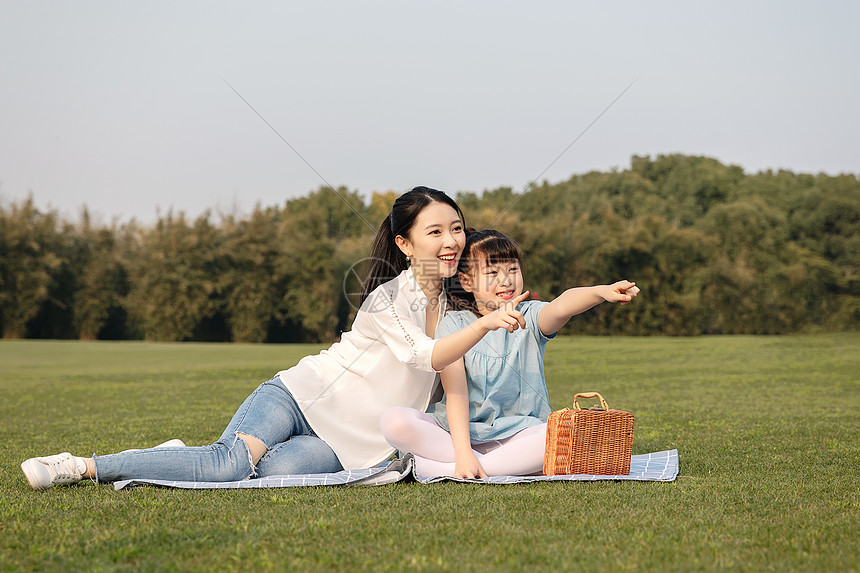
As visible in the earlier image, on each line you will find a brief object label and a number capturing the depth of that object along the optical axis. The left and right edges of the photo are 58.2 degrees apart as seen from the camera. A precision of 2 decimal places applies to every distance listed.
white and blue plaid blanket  3.51
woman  3.65
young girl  3.75
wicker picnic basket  3.67
